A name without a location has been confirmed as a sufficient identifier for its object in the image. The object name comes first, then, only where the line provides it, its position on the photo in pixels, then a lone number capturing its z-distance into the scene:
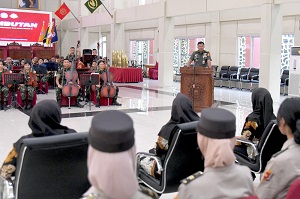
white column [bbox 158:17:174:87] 16.45
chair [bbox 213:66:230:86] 16.82
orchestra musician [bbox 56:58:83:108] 10.27
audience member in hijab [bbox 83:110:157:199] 1.33
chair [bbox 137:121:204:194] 3.23
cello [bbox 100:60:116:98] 10.73
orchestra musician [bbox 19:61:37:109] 10.25
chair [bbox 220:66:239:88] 16.34
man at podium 10.28
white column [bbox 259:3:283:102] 11.66
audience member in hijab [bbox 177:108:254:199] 1.78
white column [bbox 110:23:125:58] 19.91
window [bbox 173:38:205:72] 20.41
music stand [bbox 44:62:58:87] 14.70
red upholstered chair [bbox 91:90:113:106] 10.98
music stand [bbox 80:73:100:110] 10.38
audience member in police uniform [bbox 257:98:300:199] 2.21
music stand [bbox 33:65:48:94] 12.99
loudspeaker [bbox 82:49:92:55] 16.91
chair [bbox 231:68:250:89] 15.89
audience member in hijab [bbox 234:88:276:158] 4.11
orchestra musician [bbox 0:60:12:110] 10.03
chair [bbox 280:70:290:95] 14.23
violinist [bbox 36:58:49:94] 13.53
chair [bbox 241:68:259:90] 15.29
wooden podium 9.52
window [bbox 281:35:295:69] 15.22
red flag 21.24
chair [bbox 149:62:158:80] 21.14
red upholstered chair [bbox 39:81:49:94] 13.78
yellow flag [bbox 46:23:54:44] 20.62
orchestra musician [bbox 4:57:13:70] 12.40
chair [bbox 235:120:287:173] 3.77
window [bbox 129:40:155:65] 23.61
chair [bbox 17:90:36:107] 10.48
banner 23.91
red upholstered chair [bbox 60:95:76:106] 10.66
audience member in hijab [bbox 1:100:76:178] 3.00
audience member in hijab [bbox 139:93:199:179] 3.60
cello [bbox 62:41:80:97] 10.20
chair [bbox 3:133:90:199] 2.68
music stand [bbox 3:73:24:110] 9.86
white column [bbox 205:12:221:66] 17.58
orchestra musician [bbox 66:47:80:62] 11.88
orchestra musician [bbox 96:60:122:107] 10.74
